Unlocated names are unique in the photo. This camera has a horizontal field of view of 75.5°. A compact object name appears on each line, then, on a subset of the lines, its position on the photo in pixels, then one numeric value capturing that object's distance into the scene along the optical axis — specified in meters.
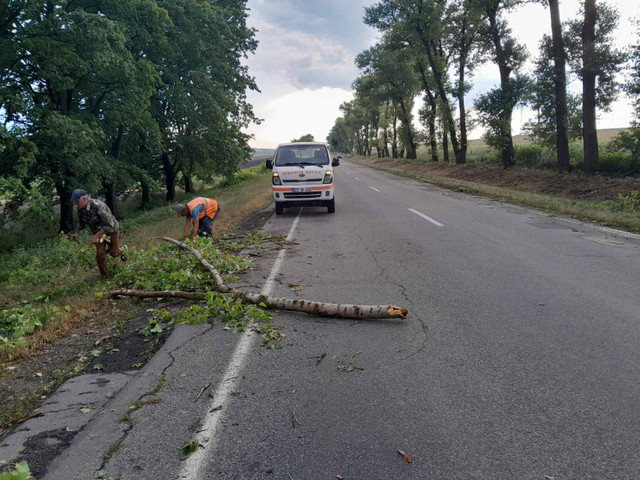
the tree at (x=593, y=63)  16.44
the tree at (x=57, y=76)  12.70
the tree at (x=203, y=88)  20.86
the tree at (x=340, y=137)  128.54
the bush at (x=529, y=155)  25.53
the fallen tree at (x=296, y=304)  4.71
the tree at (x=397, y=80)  43.53
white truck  12.64
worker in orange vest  8.48
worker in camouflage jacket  7.01
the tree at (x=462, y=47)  29.86
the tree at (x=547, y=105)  21.44
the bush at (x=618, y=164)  17.36
